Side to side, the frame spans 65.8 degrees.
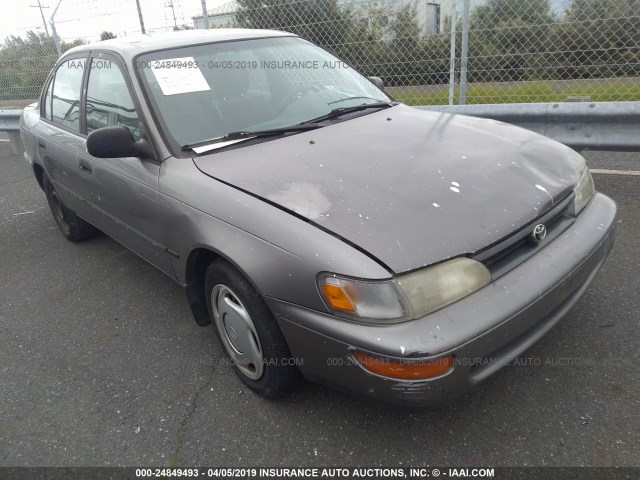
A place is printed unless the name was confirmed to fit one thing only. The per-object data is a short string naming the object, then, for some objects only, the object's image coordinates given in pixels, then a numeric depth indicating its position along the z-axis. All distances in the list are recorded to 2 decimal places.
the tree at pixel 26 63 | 10.32
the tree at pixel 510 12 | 5.29
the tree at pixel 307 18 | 6.36
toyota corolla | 1.74
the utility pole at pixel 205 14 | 6.99
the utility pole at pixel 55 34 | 8.75
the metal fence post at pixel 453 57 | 5.35
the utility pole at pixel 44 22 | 9.50
